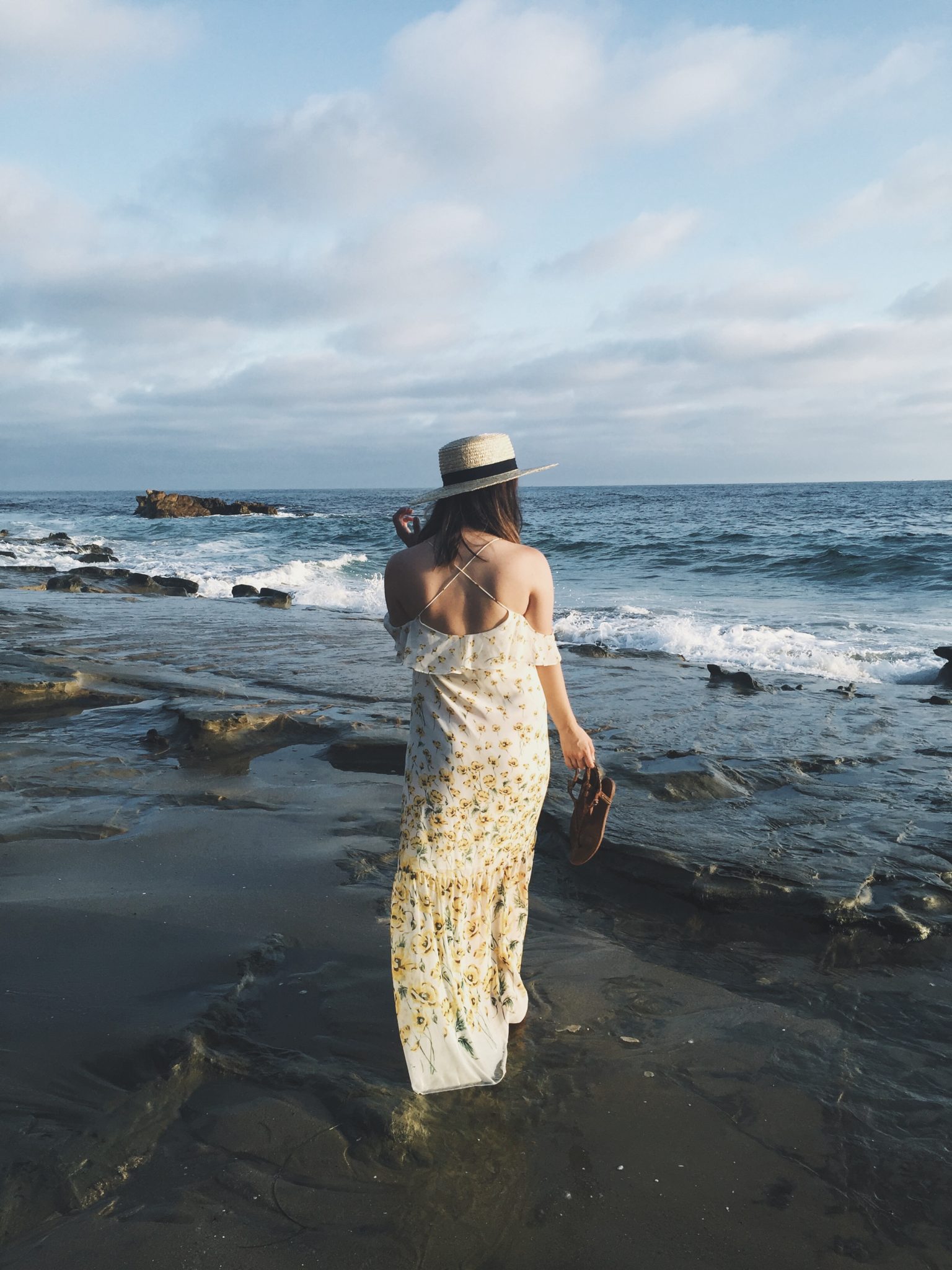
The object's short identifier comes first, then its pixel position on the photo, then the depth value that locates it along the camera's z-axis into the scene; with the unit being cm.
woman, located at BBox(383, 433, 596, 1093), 265
